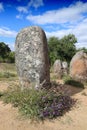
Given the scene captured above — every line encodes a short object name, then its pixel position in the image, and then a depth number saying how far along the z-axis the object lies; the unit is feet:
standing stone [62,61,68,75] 23.02
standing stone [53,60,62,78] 22.02
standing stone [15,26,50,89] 11.54
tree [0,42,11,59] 63.57
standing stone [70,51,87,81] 17.84
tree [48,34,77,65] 52.71
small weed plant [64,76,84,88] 15.87
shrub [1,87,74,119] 9.76
